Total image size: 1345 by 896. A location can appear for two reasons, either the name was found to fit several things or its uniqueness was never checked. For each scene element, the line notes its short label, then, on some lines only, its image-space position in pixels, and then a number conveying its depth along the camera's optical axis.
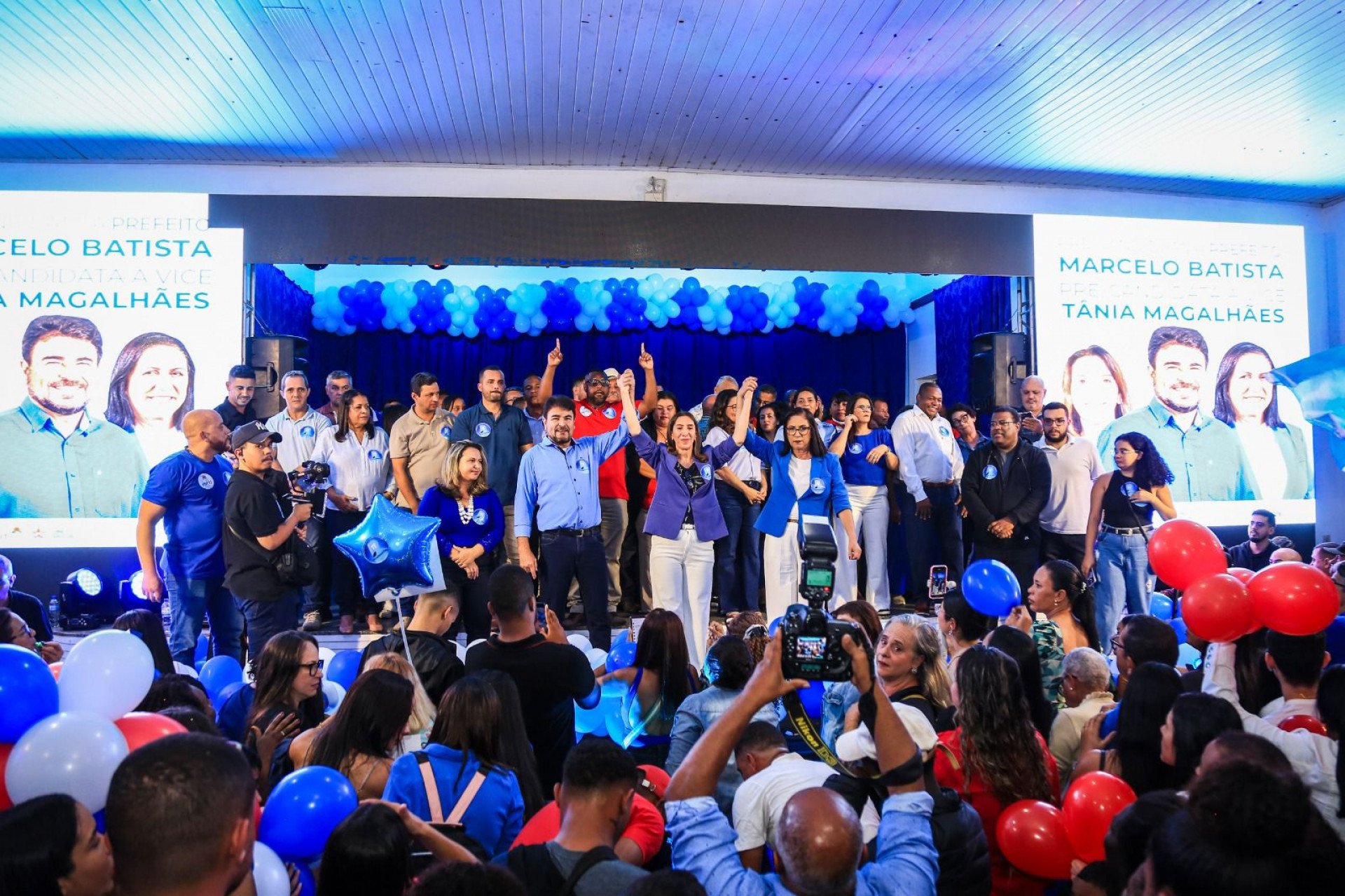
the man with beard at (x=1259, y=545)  7.02
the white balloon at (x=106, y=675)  2.17
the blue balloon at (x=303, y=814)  1.98
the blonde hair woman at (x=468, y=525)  4.76
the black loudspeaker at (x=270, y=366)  6.59
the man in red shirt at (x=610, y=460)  6.41
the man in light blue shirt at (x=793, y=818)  1.60
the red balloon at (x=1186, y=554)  3.65
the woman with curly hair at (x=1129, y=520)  5.59
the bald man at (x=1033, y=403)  6.73
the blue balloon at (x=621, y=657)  4.23
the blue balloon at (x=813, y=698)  3.61
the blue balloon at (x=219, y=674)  3.79
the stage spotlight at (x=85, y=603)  6.25
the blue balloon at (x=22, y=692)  1.95
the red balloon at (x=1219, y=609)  2.96
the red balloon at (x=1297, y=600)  2.77
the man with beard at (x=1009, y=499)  5.82
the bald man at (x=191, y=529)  4.67
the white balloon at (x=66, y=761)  1.83
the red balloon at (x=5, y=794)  1.90
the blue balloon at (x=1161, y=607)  5.71
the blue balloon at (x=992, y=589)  3.83
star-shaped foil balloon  3.97
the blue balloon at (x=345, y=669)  3.92
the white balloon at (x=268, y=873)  1.79
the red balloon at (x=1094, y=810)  2.19
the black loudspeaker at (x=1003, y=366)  7.31
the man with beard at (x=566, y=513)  5.27
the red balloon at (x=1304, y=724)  2.46
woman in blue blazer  5.85
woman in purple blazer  5.59
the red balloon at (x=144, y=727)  2.16
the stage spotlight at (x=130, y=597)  6.41
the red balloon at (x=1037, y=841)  2.18
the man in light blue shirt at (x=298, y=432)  6.06
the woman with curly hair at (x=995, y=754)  2.38
